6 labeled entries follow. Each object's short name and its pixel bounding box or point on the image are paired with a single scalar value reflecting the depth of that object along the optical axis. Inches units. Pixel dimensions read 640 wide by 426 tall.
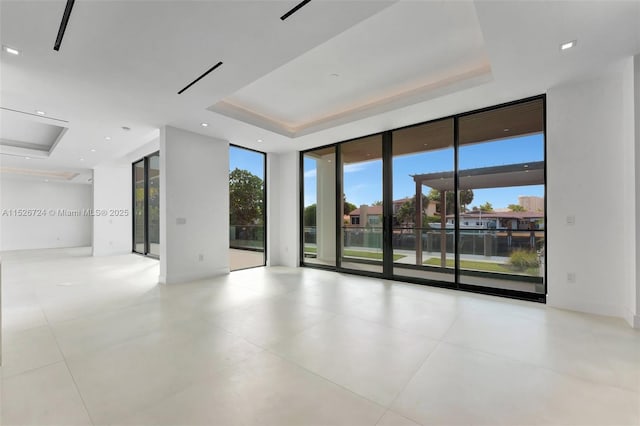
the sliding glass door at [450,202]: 166.4
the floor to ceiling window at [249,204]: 276.7
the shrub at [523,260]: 168.4
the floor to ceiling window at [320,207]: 255.1
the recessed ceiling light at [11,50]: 106.2
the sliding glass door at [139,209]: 331.1
